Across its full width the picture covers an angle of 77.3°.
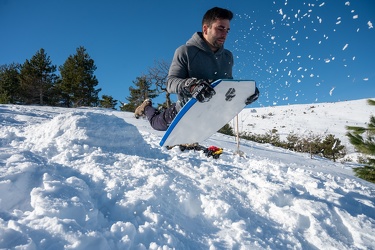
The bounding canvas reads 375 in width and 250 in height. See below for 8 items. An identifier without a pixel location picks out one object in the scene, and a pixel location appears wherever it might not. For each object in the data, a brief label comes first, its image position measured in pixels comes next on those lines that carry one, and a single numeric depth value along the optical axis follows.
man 3.44
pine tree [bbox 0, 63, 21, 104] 26.38
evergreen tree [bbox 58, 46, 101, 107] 25.92
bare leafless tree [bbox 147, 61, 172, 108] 27.16
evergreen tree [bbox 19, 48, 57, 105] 25.27
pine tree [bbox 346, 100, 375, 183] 4.82
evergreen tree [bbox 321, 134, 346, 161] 17.27
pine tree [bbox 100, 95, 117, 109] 29.41
